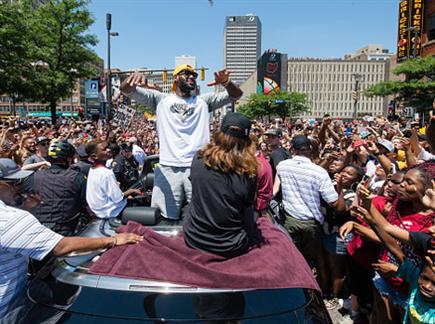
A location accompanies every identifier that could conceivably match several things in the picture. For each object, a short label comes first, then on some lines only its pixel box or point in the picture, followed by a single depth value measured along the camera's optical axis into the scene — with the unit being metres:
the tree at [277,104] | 87.12
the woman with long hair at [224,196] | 2.25
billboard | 111.19
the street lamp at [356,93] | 33.31
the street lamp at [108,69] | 19.03
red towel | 2.05
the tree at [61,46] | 26.20
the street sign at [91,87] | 27.26
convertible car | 1.84
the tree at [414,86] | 26.27
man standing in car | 3.54
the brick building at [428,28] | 35.53
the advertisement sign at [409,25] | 36.62
